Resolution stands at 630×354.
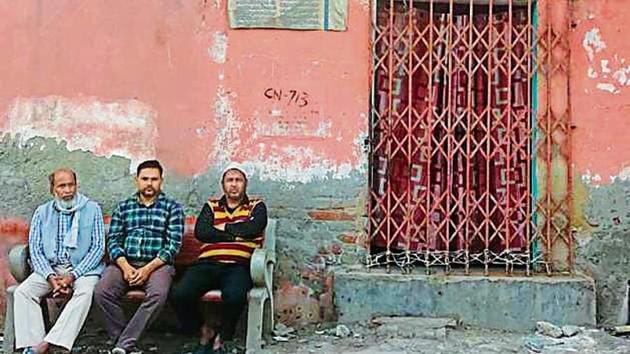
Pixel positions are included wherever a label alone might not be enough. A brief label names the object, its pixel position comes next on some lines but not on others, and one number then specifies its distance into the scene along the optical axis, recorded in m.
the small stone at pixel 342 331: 6.15
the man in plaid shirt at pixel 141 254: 5.61
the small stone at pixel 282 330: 6.30
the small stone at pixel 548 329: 6.09
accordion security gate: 6.52
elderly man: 5.55
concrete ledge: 6.27
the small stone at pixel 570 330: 6.08
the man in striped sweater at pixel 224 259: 5.70
